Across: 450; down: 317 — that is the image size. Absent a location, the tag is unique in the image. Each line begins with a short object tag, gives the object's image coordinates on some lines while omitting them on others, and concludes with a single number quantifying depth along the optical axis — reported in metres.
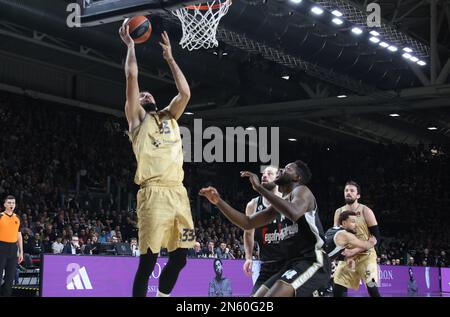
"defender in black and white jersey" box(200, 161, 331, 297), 5.16
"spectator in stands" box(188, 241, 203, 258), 16.73
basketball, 6.31
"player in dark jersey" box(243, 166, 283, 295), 5.86
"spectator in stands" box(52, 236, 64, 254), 15.67
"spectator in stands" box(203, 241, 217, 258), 17.97
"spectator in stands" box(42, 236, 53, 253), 15.63
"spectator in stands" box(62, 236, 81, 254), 14.88
